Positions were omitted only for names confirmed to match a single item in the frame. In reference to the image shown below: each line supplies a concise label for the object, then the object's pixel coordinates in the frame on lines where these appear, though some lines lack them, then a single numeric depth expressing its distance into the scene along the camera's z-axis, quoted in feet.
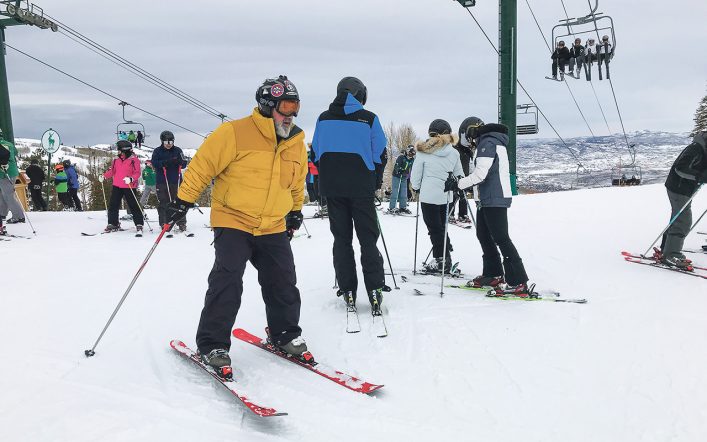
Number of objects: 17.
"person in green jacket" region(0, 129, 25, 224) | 28.50
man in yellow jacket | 9.71
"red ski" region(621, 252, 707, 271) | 19.40
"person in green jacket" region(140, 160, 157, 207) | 36.58
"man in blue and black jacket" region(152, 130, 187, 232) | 28.84
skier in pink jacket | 28.32
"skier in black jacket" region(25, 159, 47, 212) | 43.10
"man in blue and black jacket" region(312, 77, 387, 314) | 13.26
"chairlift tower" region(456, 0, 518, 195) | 50.67
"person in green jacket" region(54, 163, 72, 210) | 51.31
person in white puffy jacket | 18.11
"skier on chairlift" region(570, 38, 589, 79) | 55.82
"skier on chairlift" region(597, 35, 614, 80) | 54.08
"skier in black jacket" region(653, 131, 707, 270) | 18.15
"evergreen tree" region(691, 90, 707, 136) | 172.06
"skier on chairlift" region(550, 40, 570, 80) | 56.85
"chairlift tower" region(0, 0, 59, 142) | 47.09
